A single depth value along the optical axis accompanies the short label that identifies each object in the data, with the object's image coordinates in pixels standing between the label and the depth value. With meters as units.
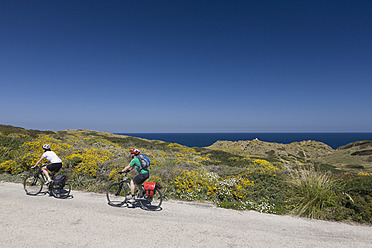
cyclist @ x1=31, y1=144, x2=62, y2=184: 8.85
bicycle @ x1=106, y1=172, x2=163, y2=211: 7.66
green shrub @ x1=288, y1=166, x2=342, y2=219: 7.26
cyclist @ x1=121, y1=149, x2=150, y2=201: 7.59
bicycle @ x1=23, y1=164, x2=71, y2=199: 8.77
